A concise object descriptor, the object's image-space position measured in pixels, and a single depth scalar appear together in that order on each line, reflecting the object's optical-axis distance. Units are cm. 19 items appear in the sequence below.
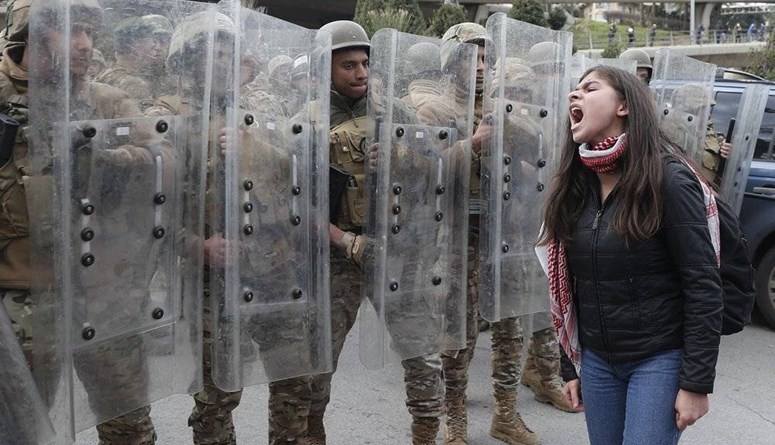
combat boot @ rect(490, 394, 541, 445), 409
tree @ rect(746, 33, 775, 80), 2383
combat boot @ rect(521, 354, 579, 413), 460
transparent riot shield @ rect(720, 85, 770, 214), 526
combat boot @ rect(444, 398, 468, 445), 396
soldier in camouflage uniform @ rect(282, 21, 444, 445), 331
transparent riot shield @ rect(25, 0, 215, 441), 229
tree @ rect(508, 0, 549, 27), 2828
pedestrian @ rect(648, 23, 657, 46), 4183
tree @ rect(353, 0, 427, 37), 2228
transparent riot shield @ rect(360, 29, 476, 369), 312
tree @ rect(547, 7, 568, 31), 3490
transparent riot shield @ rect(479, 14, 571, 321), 352
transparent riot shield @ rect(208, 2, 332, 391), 269
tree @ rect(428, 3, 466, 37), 2328
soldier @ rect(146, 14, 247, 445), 259
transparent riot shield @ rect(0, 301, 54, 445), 213
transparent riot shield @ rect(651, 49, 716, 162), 468
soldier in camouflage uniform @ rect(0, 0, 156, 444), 235
